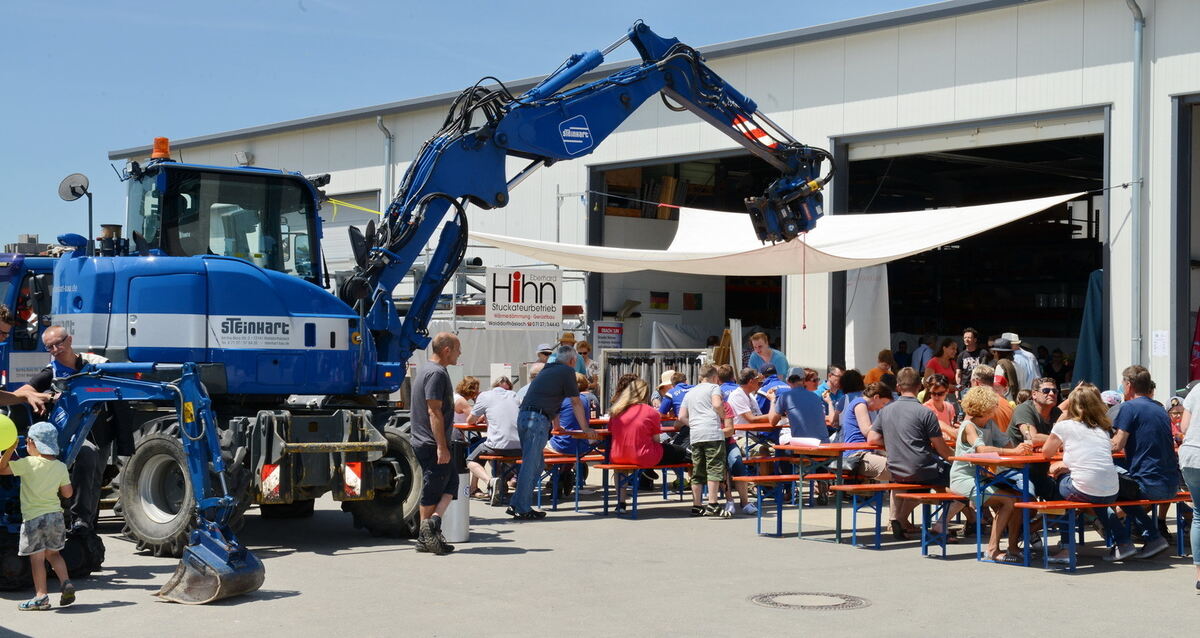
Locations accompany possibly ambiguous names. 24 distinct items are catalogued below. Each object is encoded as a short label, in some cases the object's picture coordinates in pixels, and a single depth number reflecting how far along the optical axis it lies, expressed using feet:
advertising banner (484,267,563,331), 64.95
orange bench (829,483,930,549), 36.65
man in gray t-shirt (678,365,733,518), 44.73
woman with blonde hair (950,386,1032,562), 35.06
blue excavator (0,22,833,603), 34.71
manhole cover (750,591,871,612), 27.96
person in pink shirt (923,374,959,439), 42.09
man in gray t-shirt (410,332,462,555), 35.04
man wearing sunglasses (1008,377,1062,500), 36.17
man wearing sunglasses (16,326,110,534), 30.27
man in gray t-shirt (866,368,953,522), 37.58
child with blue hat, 26.48
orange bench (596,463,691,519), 43.98
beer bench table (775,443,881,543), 40.50
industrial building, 54.49
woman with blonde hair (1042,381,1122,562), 33.53
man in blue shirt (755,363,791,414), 50.11
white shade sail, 52.70
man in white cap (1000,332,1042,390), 52.90
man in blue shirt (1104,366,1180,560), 34.47
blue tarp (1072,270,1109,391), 55.98
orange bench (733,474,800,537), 39.63
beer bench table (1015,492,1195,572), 33.09
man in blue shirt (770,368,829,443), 46.24
